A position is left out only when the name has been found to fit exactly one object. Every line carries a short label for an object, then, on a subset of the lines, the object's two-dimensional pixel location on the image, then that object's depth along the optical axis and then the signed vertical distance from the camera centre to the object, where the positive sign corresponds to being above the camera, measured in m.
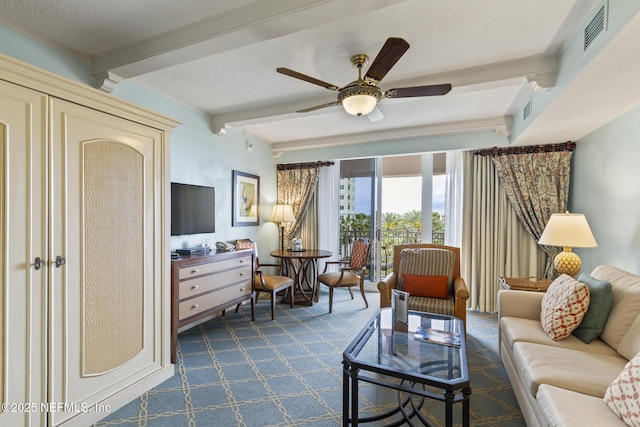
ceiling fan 2.00 +0.85
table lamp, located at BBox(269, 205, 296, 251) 4.74 -0.06
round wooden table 4.28 -0.93
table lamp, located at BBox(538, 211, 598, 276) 2.64 -0.23
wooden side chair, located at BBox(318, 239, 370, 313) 4.11 -0.89
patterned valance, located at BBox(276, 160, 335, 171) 4.98 +0.75
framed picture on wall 4.23 +0.16
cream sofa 1.33 -0.84
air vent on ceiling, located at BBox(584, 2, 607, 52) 1.58 +1.01
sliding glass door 4.60 +0.12
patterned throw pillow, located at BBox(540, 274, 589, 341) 1.99 -0.65
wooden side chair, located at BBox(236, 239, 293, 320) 3.75 -0.90
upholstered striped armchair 2.88 -0.72
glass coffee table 1.53 -0.87
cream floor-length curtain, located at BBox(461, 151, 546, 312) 3.86 -0.37
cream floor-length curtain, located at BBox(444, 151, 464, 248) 4.23 +0.18
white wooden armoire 1.53 -0.23
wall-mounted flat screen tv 3.21 +0.01
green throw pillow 1.96 -0.65
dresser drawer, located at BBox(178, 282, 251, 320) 2.76 -0.90
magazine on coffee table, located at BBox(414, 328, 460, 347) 2.02 -0.87
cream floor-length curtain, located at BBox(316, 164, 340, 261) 5.14 -0.01
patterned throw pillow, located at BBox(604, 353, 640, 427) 1.20 -0.75
